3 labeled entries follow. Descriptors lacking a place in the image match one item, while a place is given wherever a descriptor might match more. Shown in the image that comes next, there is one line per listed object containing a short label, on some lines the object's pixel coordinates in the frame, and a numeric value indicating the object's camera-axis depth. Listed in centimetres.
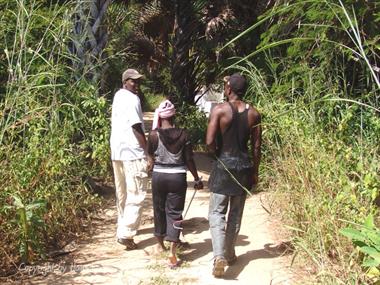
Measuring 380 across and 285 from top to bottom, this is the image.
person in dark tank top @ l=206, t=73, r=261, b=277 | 444
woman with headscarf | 480
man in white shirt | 510
